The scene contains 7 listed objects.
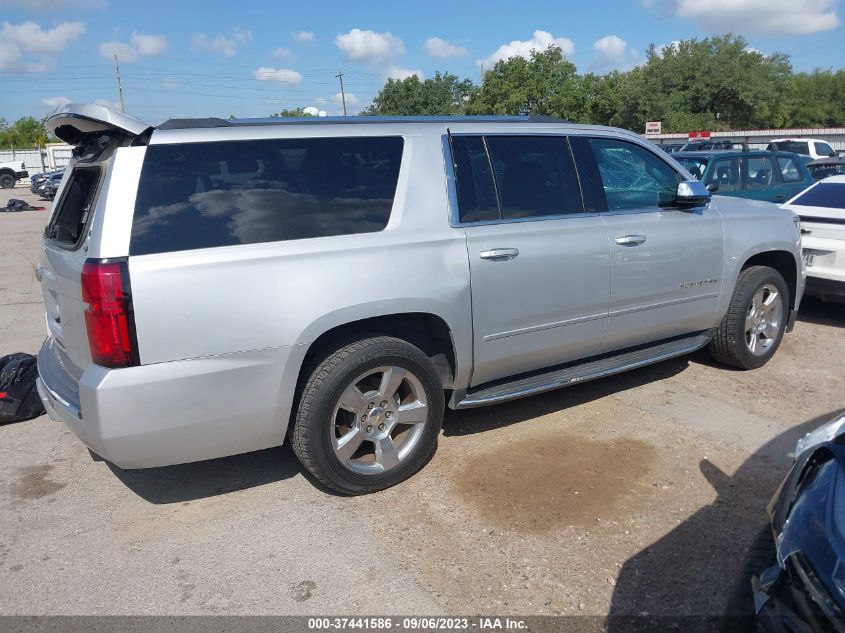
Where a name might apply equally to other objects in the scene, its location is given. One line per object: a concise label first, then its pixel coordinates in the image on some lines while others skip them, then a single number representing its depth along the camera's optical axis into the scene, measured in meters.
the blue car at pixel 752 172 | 9.68
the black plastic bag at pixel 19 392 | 4.89
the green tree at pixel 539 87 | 47.59
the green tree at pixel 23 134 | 65.69
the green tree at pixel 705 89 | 48.91
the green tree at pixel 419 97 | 64.55
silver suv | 3.15
